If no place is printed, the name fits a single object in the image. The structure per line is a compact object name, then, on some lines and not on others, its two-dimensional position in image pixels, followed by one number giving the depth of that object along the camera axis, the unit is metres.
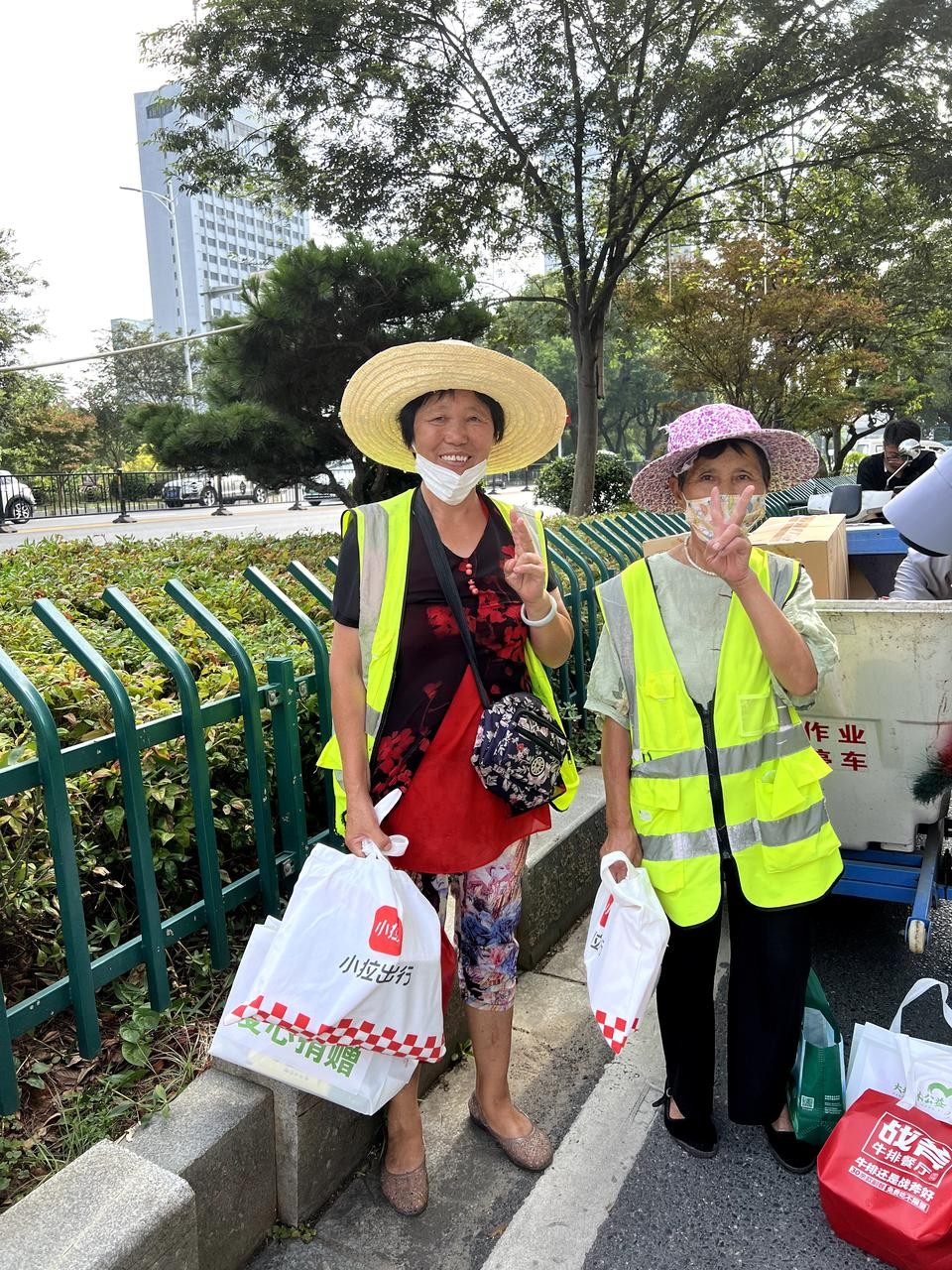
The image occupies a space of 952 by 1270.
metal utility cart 2.45
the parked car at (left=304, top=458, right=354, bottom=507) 10.11
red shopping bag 1.81
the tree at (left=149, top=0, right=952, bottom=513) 9.82
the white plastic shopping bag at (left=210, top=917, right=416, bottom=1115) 1.87
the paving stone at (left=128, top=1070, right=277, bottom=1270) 1.79
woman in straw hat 2.01
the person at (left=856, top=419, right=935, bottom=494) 5.68
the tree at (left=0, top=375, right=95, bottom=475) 32.25
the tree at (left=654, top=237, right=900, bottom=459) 16.72
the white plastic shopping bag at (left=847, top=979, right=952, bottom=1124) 1.94
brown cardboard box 3.00
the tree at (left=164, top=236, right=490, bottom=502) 8.55
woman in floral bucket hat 2.04
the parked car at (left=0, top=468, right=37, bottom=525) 23.14
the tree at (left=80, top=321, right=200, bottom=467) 46.56
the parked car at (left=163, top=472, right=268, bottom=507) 35.38
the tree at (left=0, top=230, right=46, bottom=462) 29.87
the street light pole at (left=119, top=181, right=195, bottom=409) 27.28
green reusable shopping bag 2.17
